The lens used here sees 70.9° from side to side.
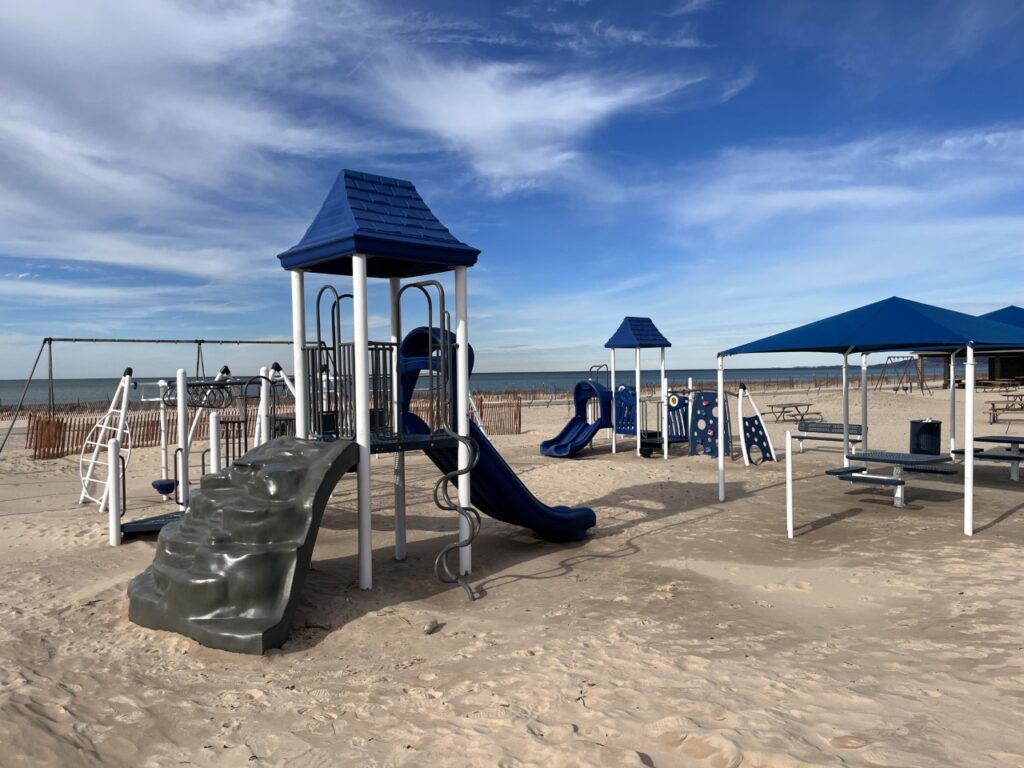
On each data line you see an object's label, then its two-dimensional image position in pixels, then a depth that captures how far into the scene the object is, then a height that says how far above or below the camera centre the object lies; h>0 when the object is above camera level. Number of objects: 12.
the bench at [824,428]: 13.60 -1.07
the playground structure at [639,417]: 16.03 -0.91
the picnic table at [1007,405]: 22.93 -1.32
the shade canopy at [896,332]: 8.15 +0.49
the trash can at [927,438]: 11.46 -1.07
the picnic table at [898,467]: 8.79 -1.23
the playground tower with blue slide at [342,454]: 5.07 -0.62
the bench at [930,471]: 8.94 -1.26
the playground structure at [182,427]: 8.21 -0.54
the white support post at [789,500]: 7.96 -1.40
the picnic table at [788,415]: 24.95 -1.48
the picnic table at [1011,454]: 10.66 -1.28
